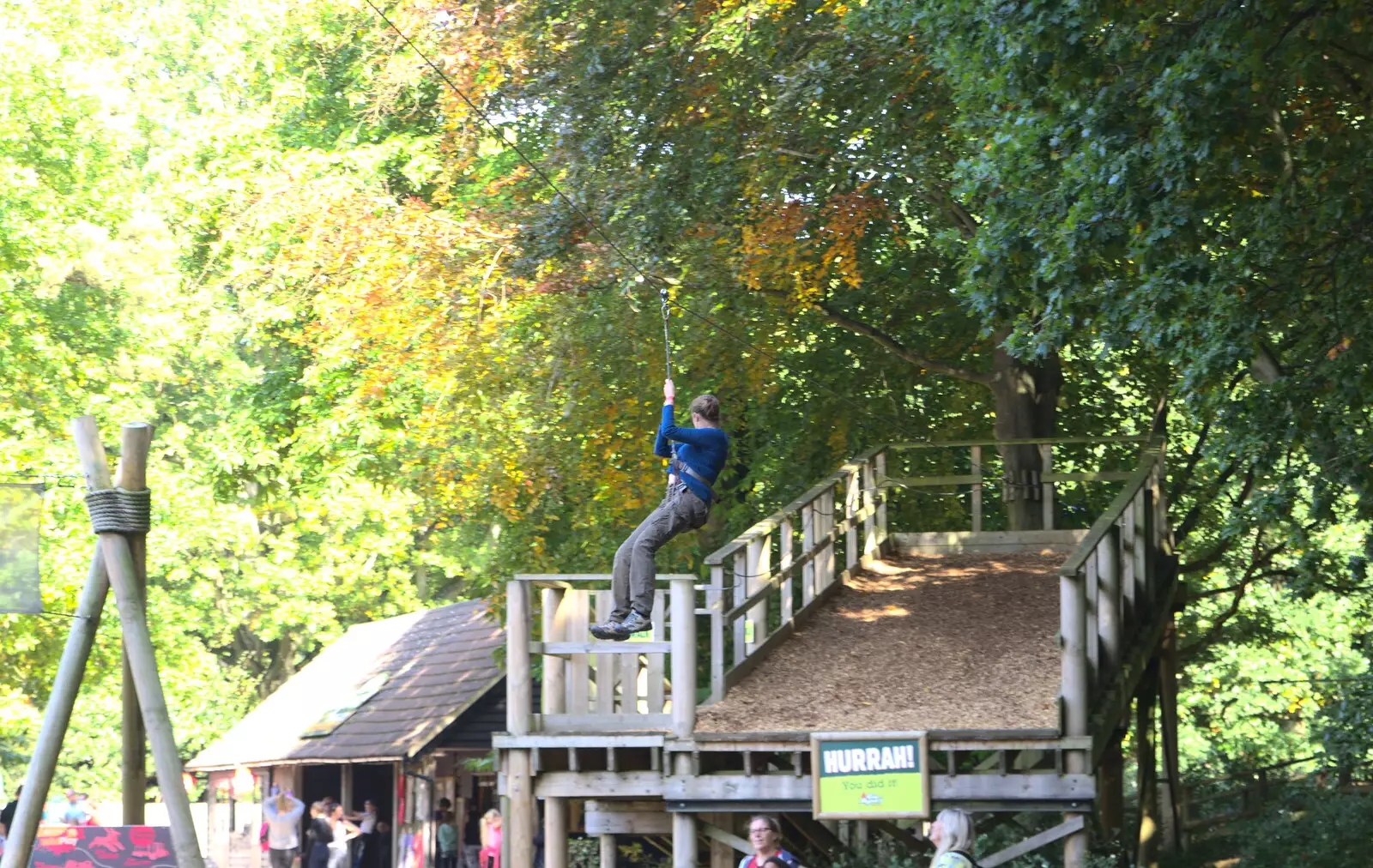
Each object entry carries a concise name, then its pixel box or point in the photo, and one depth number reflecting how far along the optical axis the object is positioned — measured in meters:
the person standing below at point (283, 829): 26.73
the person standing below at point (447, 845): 27.36
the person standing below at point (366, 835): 27.38
